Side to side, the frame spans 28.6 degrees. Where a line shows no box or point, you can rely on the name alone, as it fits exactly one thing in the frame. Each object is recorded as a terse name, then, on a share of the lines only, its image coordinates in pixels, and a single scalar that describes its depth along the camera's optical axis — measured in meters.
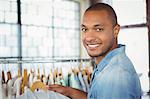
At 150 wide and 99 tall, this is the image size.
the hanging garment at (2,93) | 2.26
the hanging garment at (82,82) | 2.99
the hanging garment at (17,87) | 2.37
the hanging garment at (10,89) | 2.32
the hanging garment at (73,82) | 2.95
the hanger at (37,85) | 2.42
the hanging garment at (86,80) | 3.03
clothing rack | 2.51
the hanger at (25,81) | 2.43
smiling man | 1.22
